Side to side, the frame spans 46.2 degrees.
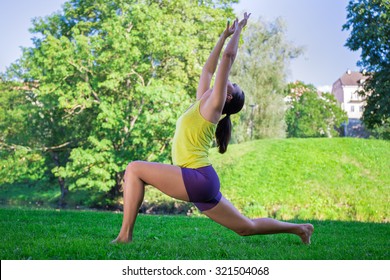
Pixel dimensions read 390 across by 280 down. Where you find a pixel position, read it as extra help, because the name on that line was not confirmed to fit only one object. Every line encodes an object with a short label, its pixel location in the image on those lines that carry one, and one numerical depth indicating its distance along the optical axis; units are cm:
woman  382
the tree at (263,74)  2739
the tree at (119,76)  1689
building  6900
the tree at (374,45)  1583
